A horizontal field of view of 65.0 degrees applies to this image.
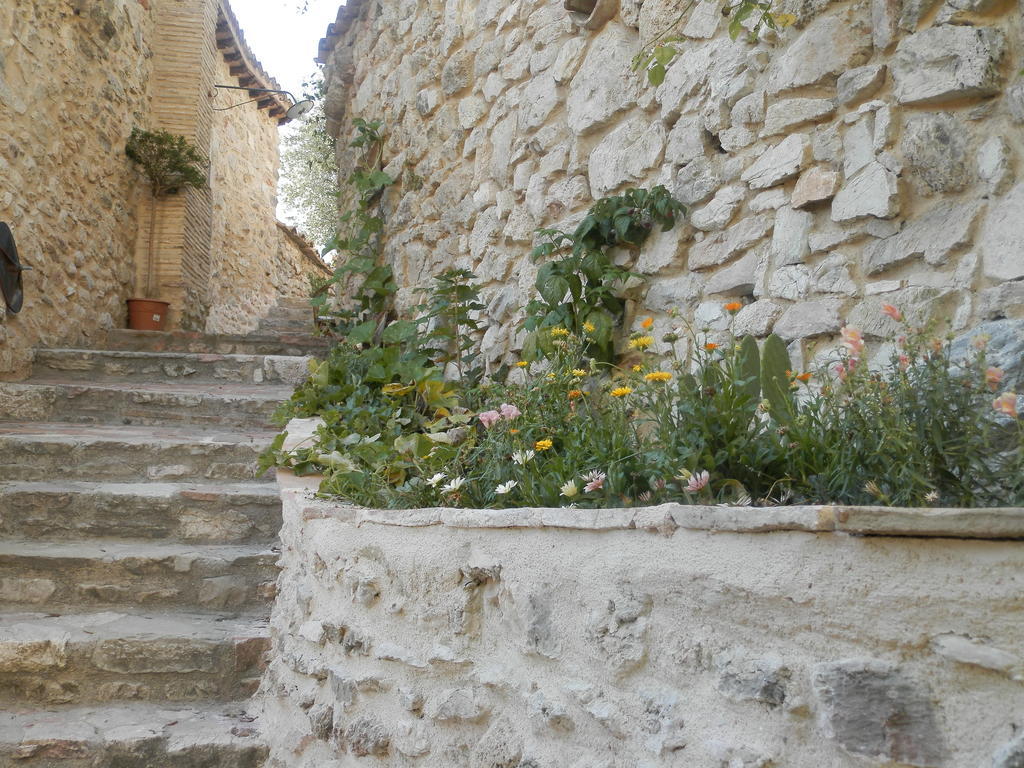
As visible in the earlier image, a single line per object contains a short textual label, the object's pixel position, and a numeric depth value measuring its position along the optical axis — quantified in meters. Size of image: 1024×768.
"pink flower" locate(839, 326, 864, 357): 1.40
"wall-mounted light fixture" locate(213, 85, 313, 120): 6.74
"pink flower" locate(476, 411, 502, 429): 2.12
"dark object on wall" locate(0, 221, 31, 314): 4.08
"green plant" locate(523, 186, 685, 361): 2.52
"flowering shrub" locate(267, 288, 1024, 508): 1.28
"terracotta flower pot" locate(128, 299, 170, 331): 6.32
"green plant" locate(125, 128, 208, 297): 6.27
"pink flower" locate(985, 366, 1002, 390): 1.21
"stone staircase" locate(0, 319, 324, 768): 2.18
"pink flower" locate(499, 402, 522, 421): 2.07
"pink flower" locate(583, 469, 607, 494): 1.64
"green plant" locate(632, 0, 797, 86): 1.97
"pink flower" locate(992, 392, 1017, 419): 1.12
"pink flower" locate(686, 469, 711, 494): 1.46
